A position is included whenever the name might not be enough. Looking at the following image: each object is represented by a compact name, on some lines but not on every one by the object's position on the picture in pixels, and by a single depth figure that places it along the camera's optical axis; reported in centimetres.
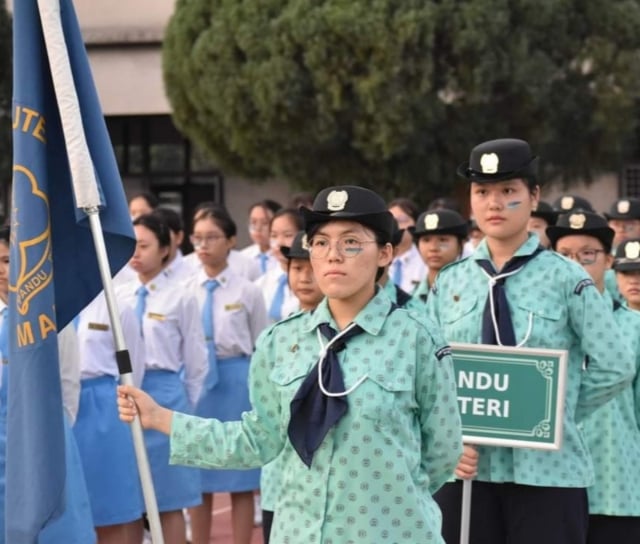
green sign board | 596
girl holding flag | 474
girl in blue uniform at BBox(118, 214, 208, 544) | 888
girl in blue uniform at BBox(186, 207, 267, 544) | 970
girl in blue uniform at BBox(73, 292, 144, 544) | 826
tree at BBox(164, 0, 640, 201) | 1878
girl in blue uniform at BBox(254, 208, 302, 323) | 1034
